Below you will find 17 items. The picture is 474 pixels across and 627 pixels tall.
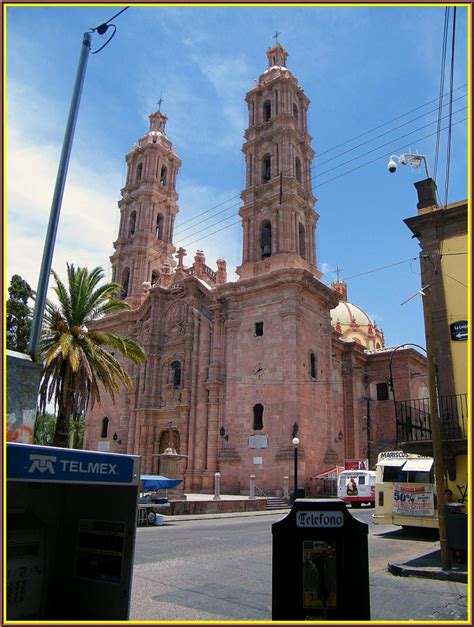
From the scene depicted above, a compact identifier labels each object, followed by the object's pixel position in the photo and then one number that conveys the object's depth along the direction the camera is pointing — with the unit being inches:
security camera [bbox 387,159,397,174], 515.5
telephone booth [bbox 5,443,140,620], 208.1
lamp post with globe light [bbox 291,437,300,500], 1084.3
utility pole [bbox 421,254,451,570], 431.2
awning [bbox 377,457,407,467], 713.0
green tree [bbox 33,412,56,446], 2523.6
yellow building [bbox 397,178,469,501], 562.3
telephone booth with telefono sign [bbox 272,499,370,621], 182.1
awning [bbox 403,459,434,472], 674.2
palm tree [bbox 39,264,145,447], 812.6
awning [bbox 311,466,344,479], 1241.4
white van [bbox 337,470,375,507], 1149.7
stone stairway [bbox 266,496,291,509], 1133.6
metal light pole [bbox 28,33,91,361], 324.5
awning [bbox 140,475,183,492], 832.9
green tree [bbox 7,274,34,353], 1199.4
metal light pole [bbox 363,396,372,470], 1659.7
